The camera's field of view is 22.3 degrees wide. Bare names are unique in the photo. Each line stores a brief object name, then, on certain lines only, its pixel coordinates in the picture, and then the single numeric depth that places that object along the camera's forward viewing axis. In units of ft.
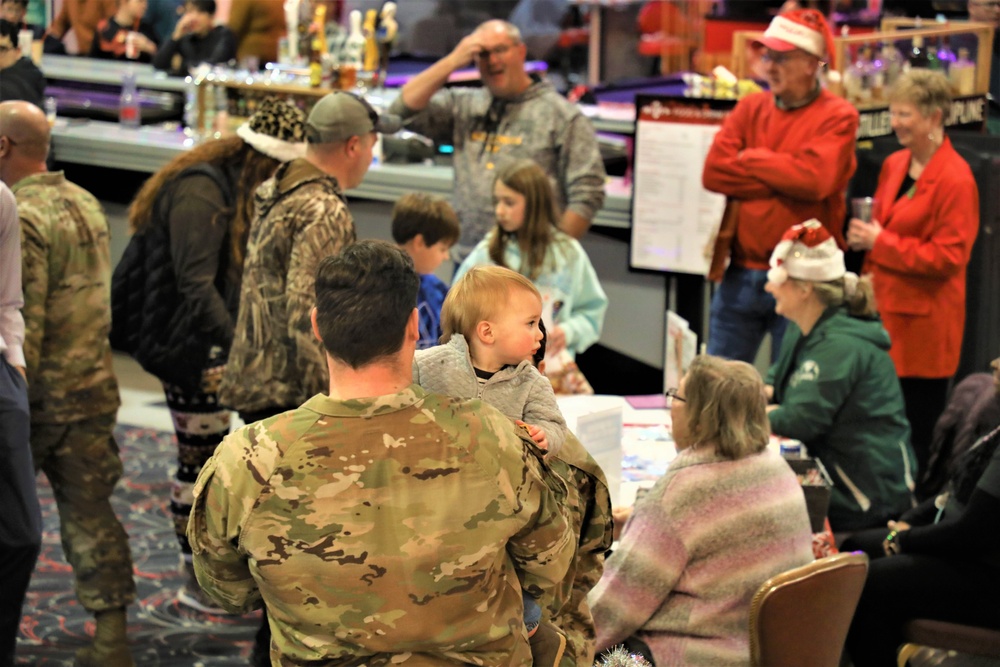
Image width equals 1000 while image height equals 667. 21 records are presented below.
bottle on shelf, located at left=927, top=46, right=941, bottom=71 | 36.50
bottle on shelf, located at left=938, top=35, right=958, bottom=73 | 36.60
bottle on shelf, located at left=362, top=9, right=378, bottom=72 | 39.20
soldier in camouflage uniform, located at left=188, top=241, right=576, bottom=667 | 11.45
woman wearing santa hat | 23.70
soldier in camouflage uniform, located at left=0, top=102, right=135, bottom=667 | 21.73
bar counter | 35.60
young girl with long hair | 25.77
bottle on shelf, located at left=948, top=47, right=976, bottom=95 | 36.52
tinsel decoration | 16.69
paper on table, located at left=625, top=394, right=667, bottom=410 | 26.10
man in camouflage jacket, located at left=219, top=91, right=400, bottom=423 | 20.52
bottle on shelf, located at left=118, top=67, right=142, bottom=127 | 42.46
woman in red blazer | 29.05
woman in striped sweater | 17.57
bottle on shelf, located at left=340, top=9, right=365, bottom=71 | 38.77
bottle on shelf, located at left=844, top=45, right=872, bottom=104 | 34.97
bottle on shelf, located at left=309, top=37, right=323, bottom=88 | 37.31
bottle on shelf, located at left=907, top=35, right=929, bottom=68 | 36.50
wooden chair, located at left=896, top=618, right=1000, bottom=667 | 20.16
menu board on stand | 33.03
